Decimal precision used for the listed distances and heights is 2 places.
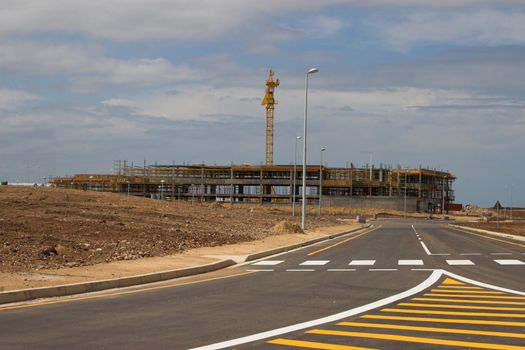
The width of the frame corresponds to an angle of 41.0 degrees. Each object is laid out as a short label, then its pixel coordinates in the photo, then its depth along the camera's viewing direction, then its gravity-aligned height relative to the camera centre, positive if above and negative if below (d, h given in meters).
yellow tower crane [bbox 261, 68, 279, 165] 154.50 +15.91
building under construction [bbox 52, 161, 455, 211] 136.00 -1.52
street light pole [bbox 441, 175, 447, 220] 150.57 -1.24
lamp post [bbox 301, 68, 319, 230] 45.87 +1.87
